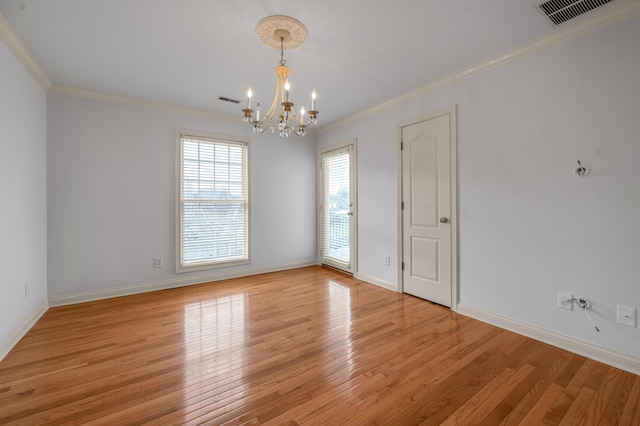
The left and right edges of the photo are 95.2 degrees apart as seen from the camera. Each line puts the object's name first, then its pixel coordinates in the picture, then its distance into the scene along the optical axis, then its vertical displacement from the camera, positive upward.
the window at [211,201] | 4.30 +0.18
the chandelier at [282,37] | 2.25 +1.46
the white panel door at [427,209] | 3.35 +0.04
